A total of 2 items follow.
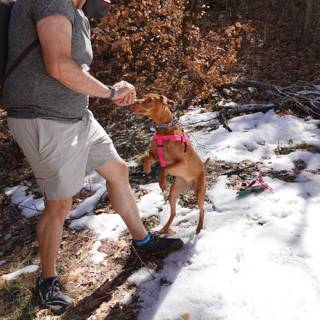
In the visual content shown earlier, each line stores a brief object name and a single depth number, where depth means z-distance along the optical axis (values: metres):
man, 2.37
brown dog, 3.26
